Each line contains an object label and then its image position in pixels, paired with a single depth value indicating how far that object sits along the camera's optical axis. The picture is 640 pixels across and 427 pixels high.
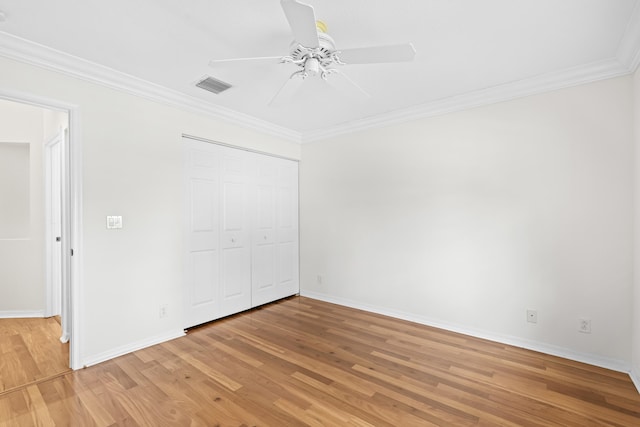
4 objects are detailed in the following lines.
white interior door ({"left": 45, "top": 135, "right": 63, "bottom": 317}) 3.63
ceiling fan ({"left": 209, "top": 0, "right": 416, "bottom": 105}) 1.52
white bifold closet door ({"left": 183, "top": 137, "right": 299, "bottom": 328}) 3.33
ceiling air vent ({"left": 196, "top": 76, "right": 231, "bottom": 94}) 2.78
